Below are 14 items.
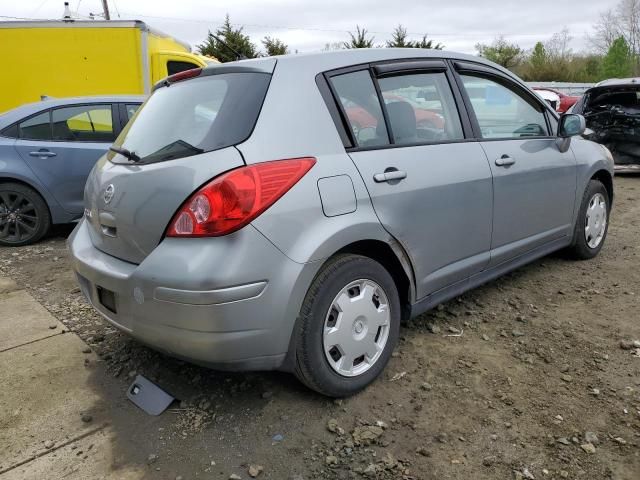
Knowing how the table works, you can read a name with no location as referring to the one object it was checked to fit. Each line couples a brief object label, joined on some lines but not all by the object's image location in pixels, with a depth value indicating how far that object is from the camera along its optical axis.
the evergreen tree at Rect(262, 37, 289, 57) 28.96
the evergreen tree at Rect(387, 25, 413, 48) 32.25
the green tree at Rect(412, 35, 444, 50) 31.33
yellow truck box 8.66
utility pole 28.88
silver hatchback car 2.16
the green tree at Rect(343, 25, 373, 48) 30.53
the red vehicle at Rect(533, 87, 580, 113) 17.41
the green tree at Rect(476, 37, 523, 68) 48.69
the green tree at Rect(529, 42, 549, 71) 44.99
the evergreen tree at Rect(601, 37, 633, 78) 48.97
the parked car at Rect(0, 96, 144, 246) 5.50
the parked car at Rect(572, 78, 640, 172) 8.52
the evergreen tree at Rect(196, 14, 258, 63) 25.09
